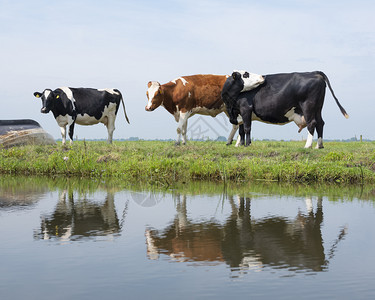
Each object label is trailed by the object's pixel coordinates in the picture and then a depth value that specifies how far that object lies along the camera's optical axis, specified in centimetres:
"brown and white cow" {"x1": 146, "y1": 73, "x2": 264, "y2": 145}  1590
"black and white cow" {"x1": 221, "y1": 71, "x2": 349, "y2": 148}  1454
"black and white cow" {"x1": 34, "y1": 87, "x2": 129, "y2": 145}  1705
